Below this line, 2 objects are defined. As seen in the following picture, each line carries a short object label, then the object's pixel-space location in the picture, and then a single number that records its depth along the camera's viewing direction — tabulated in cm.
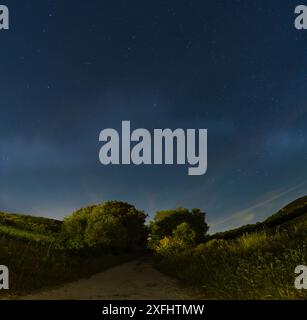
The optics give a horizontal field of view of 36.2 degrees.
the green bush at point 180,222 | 1595
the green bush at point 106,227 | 1667
